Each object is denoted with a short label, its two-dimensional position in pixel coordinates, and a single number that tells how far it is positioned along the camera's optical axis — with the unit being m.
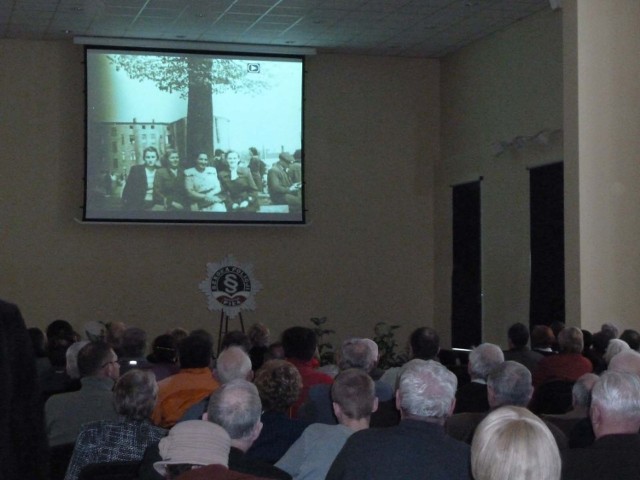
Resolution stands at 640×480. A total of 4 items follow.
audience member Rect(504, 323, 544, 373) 7.09
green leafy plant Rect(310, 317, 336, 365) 11.80
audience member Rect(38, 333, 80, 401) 5.96
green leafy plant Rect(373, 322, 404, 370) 11.95
